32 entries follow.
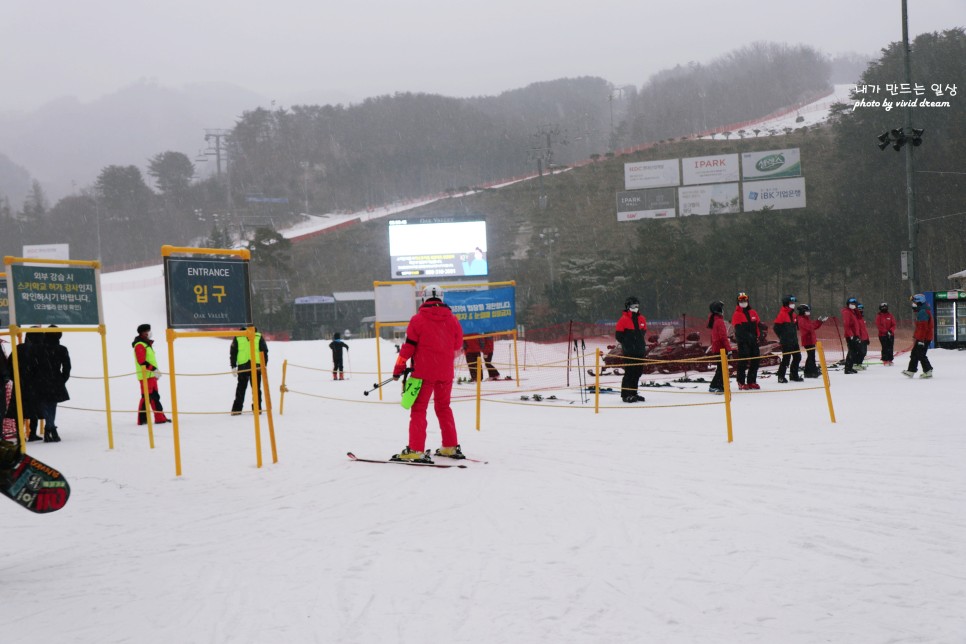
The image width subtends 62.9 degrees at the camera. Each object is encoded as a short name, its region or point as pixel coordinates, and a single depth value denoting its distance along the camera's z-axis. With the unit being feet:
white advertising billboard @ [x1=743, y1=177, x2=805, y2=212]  154.40
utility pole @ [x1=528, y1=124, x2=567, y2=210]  225.35
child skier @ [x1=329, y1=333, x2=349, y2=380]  72.49
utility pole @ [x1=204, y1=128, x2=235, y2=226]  282.15
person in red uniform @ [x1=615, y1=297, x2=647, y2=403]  44.70
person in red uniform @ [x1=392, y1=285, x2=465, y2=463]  26.21
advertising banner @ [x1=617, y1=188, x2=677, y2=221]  159.12
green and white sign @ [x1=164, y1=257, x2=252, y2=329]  26.07
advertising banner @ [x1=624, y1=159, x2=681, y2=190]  157.48
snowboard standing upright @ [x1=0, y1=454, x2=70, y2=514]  15.35
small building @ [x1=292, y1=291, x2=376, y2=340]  199.41
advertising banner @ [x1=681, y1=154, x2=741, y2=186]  156.35
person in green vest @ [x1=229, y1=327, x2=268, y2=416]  44.21
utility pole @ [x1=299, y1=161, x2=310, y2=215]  400.26
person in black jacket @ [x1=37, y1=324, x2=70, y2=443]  36.91
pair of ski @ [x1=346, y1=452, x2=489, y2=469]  25.66
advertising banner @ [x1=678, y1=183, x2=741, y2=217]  155.94
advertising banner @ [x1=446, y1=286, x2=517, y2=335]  59.98
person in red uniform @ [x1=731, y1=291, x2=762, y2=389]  47.19
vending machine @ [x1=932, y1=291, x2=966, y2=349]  71.97
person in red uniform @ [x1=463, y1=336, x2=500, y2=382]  61.11
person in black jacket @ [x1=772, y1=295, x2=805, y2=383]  50.21
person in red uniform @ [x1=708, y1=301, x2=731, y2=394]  46.60
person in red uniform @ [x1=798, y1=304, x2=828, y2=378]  53.26
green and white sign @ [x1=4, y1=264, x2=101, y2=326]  31.12
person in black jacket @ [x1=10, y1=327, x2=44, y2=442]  37.06
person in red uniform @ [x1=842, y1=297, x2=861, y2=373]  55.16
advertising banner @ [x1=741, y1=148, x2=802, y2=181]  154.10
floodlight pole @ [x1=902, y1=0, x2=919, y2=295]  78.57
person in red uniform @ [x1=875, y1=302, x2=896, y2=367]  61.11
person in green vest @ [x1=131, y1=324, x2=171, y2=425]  40.50
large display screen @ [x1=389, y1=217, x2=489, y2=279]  117.80
